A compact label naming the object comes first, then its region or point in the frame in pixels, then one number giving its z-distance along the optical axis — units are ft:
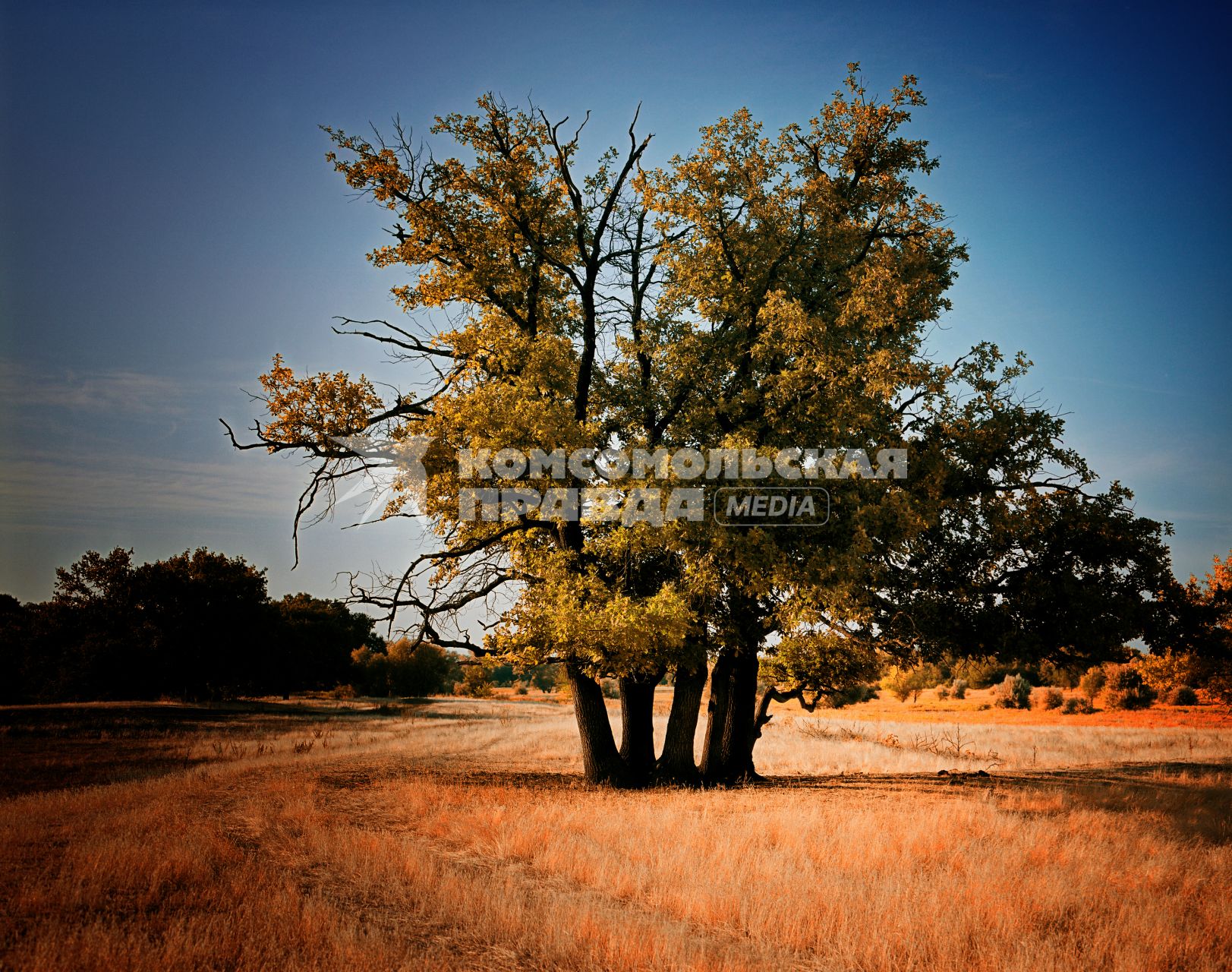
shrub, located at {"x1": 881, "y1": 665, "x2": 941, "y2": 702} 213.46
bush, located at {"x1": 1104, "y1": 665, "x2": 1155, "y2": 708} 174.91
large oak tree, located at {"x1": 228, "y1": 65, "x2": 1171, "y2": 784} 44.39
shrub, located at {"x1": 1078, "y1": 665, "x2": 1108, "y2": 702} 184.34
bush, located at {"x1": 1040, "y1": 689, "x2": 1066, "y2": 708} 188.65
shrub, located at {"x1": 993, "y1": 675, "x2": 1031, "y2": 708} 197.36
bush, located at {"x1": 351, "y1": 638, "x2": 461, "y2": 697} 233.14
